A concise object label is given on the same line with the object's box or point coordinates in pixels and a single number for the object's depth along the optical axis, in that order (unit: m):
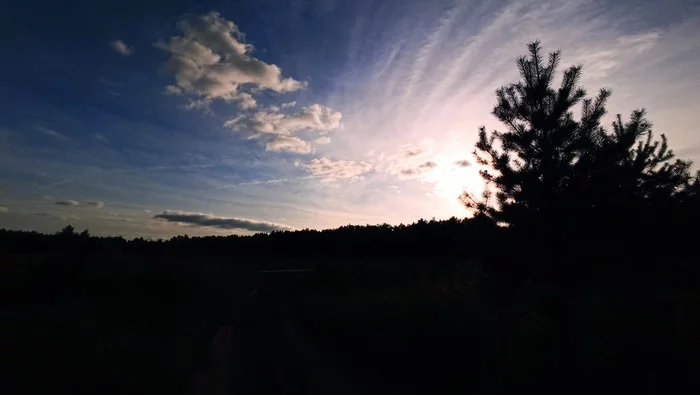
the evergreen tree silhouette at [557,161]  7.57
